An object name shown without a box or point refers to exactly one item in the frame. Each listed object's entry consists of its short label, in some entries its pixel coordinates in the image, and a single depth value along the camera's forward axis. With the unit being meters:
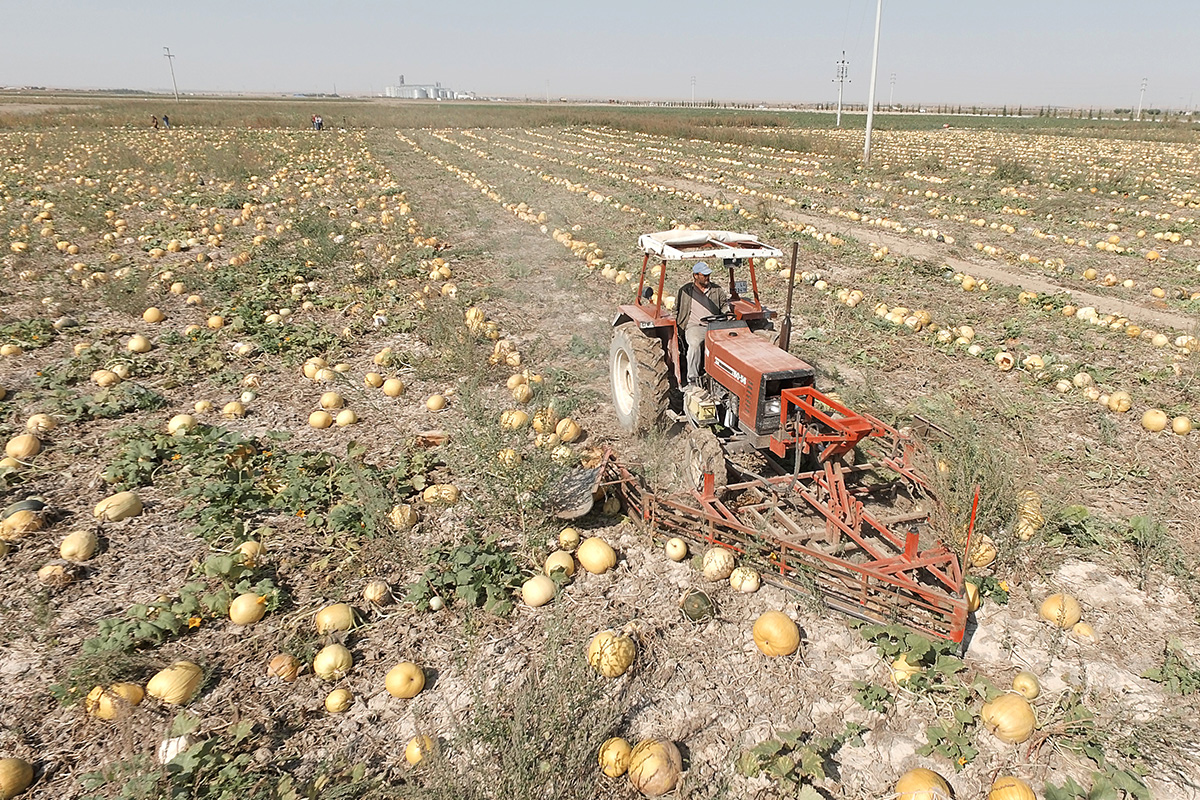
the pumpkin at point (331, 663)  3.94
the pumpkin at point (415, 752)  3.33
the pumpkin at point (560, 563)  4.72
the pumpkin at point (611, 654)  3.88
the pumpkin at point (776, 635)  4.02
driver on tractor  5.95
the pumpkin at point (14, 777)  3.20
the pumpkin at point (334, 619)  4.19
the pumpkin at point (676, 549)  4.87
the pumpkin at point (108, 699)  3.57
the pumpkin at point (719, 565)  4.66
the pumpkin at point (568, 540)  4.99
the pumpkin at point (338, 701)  3.72
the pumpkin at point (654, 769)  3.22
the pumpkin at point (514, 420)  6.48
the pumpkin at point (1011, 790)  3.08
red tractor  4.12
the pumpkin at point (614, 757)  3.32
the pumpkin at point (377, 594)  4.43
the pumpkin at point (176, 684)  3.69
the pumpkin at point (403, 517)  5.11
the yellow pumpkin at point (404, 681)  3.79
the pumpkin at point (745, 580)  4.55
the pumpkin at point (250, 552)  4.64
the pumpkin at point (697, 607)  4.34
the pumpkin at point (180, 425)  6.41
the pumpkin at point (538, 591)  4.48
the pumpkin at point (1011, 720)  3.46
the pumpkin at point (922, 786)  3.06
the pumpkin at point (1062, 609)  4.19
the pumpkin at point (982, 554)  4.73
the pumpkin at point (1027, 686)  3.68
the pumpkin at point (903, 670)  3.81
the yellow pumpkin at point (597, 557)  4.80
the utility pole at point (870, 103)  24.91
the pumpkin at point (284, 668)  3.90
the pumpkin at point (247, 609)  4.27
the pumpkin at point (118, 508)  5.18
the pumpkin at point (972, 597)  4.27
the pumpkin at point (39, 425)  6.42
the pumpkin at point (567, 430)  6.48
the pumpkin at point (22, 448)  5.98
